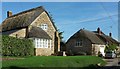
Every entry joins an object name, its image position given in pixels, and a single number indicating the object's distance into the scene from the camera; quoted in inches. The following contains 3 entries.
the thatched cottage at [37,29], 795.2
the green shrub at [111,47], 1242.5
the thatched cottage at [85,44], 1130.2
